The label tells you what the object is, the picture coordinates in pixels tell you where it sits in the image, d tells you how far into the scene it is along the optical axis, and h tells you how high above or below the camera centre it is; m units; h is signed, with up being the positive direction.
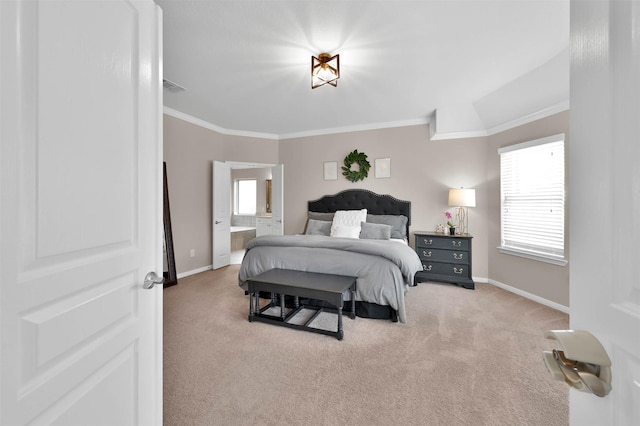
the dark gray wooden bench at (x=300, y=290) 2.48 -0.70
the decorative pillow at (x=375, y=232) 4.07 -0.27
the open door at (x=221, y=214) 5.00 -0.01
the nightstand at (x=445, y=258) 4.05 -0.65
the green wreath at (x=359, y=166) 4.98 +0.84
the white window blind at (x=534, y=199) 3.29 +0.18
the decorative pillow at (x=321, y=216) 4.92 -0.05
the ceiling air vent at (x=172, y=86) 3.24 +1.52
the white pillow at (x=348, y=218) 4.36 -0.08
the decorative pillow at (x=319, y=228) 4.60 -0.24
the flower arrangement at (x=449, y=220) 4.34 -0.11
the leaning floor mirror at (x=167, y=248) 4.09 -0.51
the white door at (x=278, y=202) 5.45 +0.22
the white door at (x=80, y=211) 0.61 +0.00
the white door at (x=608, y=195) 0.46 +0.03
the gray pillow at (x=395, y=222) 4.38 -0.14
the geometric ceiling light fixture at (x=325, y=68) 2.67 +1.39
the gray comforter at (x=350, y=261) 2.80 -0.52
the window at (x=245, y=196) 8.22 +0.50
